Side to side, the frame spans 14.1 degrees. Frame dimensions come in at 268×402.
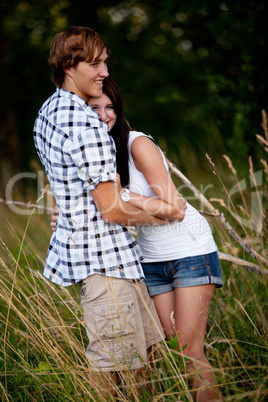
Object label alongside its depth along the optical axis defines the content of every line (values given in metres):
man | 3.87
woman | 4.00
